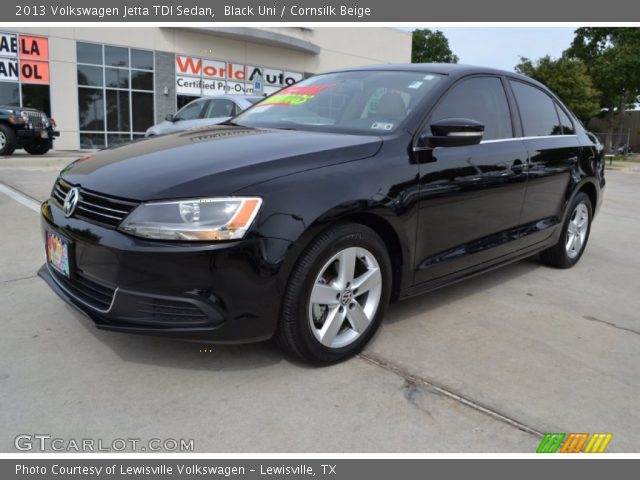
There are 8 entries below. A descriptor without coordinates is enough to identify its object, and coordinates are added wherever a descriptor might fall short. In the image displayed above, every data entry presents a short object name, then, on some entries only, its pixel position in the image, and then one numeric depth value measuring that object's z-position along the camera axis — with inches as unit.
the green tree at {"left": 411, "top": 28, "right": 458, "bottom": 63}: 2378.2
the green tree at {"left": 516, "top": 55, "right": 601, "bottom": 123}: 1310.3
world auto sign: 840.2
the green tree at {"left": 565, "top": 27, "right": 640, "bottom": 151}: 1114.1
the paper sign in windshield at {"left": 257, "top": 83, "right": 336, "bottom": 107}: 153.4
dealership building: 701.3
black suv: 527.8
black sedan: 96.3
